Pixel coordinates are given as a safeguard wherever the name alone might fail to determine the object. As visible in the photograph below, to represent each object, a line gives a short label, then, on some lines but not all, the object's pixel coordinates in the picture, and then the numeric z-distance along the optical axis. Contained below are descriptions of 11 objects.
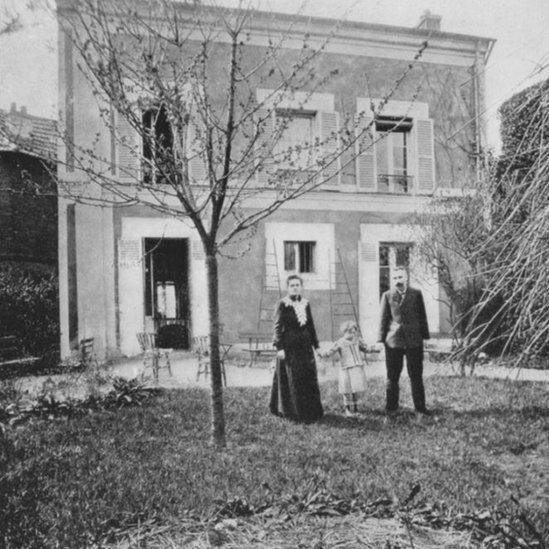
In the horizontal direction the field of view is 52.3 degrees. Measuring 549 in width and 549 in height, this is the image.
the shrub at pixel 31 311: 10.91
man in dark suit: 6.63
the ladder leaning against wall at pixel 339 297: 13.02
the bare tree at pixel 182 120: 4.53
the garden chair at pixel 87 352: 10.72
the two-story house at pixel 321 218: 11.84
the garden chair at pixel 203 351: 9.49
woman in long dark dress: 6.44
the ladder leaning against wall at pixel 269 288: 12.66
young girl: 6.66
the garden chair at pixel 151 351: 9.34
